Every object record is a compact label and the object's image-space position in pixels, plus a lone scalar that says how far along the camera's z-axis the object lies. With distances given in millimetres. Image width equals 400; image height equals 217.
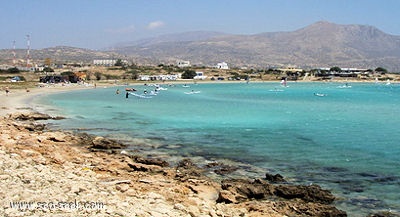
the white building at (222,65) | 181950
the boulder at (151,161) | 15750
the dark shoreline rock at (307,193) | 11990
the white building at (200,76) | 128062
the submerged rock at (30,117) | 28981
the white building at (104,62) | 175725
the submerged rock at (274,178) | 14138
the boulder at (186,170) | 14031
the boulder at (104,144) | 18875
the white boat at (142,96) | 62097
